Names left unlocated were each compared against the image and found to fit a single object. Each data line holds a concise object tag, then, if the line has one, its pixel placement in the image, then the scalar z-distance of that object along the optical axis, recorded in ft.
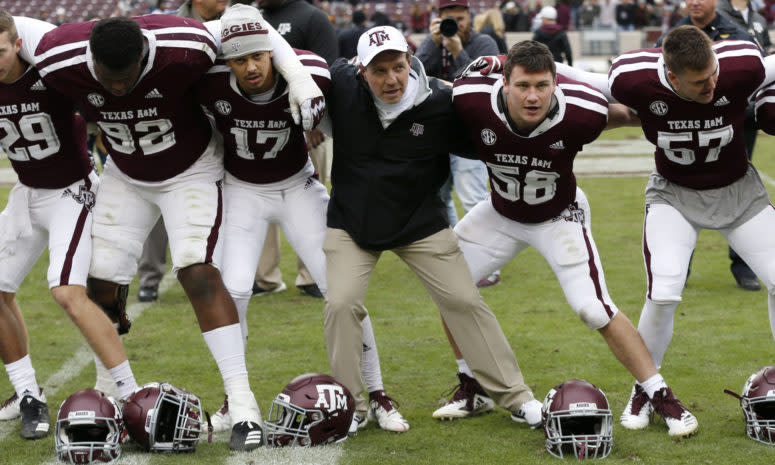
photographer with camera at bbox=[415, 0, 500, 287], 41.70
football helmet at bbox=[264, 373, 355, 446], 25.03
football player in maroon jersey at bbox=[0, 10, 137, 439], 26.61
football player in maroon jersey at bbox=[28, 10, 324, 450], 25.30
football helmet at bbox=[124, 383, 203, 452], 24.67
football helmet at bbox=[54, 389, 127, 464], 24.00
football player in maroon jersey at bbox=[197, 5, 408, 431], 26.18
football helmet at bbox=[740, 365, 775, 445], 24.76
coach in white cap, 26.20
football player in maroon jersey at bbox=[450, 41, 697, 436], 25.61
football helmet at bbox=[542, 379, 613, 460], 24.22
